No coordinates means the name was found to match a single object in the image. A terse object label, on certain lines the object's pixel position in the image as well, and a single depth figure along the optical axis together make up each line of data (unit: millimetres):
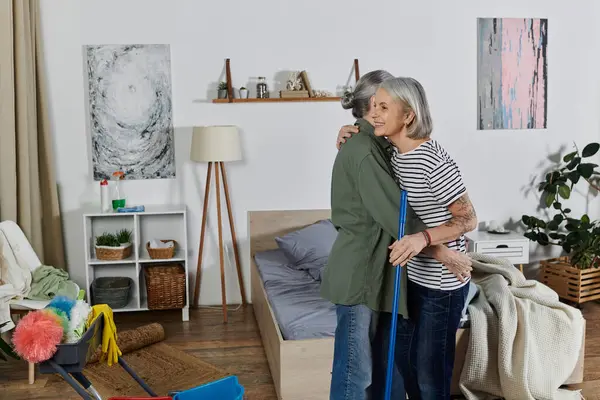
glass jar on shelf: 4660
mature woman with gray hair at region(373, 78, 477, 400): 2070
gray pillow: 4199
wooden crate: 4629
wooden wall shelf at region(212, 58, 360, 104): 4625
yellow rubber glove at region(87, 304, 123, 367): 2754
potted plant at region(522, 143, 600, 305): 4680
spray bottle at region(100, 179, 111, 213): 4488
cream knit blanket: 3055
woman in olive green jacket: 2121
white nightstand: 4684
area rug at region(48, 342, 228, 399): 3422
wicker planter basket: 4438
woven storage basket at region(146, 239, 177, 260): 4496
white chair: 3658
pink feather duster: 2391
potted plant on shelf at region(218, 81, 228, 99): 4629
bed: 3029
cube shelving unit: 4473
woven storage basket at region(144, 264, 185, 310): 4445
